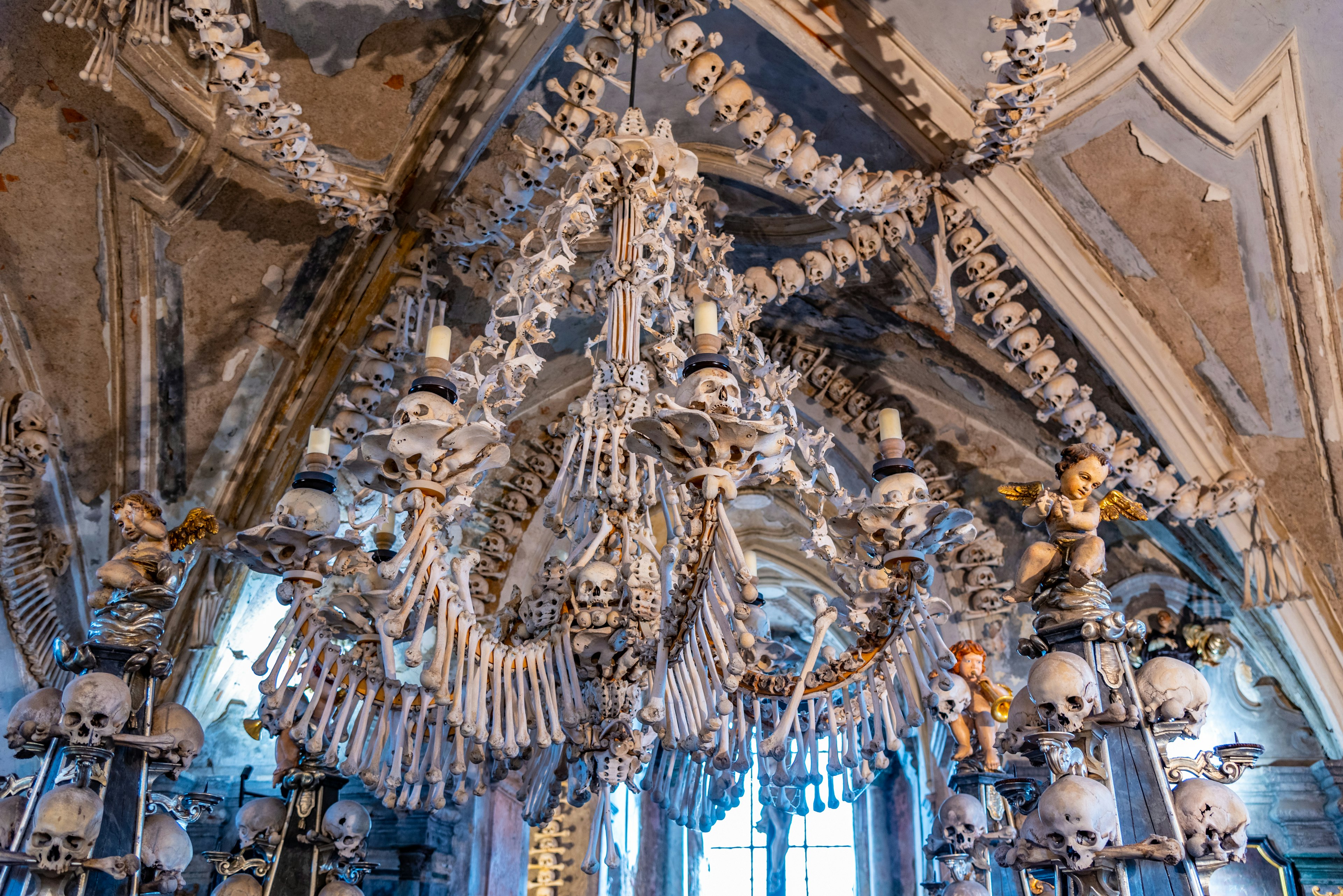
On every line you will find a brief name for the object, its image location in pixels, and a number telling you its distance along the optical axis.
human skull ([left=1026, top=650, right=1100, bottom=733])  1.91
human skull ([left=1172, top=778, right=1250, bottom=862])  1.88
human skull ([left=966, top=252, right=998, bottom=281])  4.28
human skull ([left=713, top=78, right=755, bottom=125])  3.31
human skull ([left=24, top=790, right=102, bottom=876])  2.15
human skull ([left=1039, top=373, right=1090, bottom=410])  4.11
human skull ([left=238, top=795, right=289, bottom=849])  2.73
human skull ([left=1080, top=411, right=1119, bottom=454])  4.07
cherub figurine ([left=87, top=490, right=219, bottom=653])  2.50
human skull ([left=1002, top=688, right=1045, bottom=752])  2.13
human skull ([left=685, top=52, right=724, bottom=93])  3.23
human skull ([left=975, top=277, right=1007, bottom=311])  4.20
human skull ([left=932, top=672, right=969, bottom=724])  2.20
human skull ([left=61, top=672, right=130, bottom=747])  2.28
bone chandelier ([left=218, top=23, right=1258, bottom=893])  1.95
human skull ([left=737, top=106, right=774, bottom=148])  3.42
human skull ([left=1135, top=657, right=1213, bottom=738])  1.98
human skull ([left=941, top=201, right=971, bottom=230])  4.24
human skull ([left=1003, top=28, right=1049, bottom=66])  3.30
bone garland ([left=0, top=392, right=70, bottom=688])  3.77
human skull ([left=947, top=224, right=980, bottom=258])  4.26
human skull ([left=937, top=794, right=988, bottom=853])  3.00
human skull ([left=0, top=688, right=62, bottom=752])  2.35
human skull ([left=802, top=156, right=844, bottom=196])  3.64
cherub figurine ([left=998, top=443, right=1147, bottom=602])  2.10
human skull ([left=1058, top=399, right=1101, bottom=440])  4.10
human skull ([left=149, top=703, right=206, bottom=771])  2.49
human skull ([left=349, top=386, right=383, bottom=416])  4.11
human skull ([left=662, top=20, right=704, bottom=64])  3.15
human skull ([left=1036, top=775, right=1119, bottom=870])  1.79
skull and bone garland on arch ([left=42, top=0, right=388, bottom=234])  3.15
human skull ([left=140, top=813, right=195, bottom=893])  2.39
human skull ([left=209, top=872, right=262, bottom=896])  2.60
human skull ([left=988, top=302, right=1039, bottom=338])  4.15
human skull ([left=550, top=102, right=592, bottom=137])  3.27
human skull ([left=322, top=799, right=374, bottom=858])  2.77
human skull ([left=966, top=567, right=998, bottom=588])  5.10
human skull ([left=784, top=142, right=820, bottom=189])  3.59
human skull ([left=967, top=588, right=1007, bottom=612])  5.03
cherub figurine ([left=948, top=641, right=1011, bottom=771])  3.29
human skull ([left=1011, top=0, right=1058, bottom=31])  3.22
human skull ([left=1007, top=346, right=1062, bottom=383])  4.14
